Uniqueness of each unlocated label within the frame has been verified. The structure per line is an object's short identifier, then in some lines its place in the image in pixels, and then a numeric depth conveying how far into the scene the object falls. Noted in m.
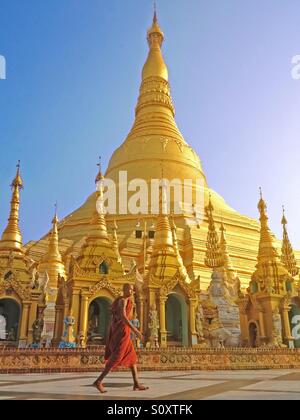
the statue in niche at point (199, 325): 20.83
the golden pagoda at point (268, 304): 21.12
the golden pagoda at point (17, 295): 19.75
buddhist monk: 6.69
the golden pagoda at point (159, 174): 36.22
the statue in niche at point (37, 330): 19.09
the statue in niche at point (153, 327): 18.82
